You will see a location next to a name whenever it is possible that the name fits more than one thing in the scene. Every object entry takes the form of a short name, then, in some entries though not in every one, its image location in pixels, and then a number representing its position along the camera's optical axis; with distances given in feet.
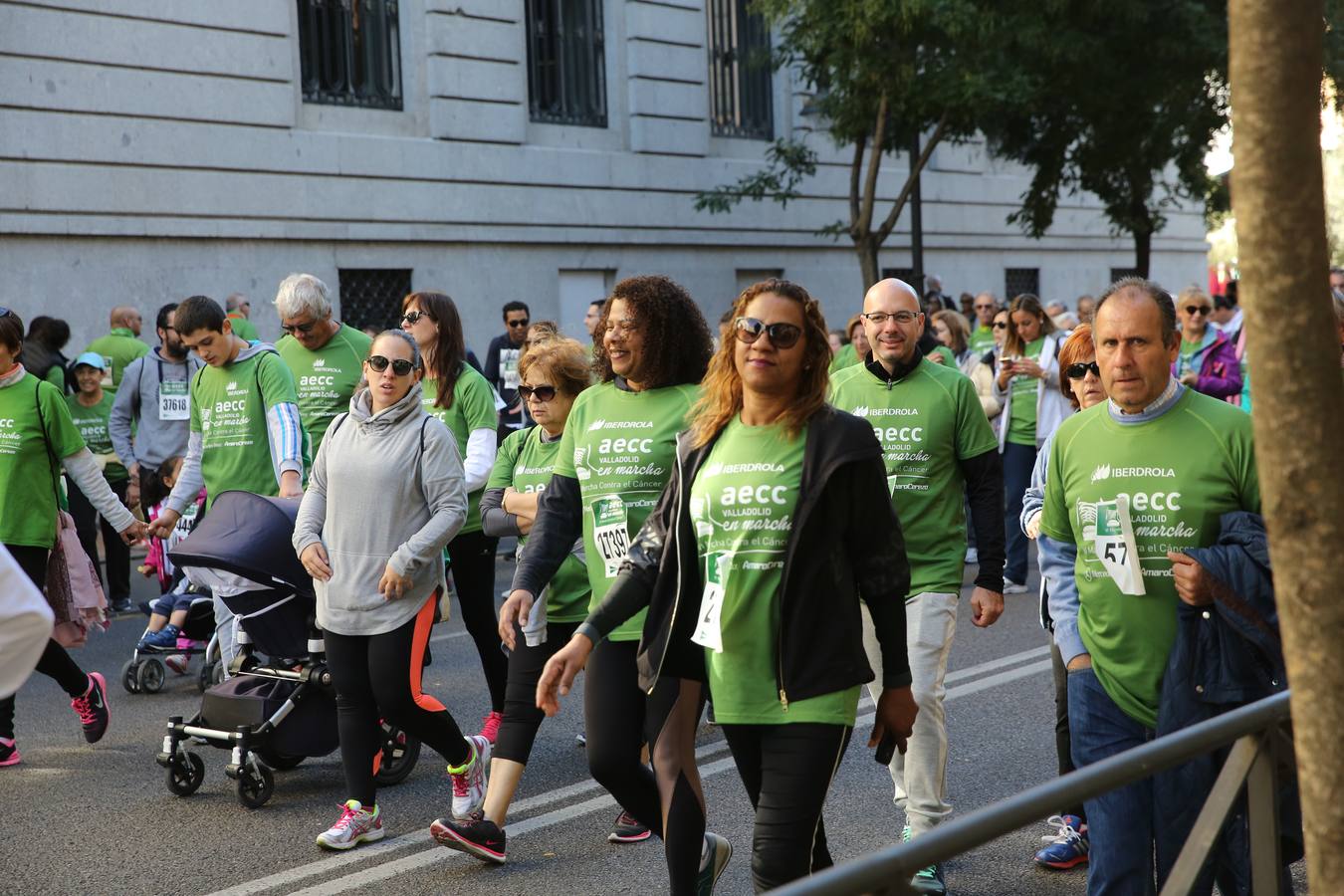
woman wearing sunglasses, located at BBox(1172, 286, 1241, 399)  35.12
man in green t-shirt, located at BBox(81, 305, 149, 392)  45.39
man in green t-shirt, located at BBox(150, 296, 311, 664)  25.20
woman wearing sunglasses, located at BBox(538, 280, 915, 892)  12.71
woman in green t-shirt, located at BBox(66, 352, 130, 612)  37.14
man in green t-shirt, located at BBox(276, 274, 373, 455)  26.66
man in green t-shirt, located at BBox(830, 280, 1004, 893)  17.65
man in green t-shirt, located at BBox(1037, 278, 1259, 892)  13.15
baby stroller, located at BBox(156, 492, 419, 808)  21.42
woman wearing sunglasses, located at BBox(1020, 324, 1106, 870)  17.89
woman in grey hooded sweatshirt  19.19
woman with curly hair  15.94
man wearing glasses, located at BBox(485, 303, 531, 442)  44.98
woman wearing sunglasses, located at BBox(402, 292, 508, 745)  23.48
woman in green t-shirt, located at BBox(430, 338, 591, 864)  18.42
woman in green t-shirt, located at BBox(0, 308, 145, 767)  23.91
